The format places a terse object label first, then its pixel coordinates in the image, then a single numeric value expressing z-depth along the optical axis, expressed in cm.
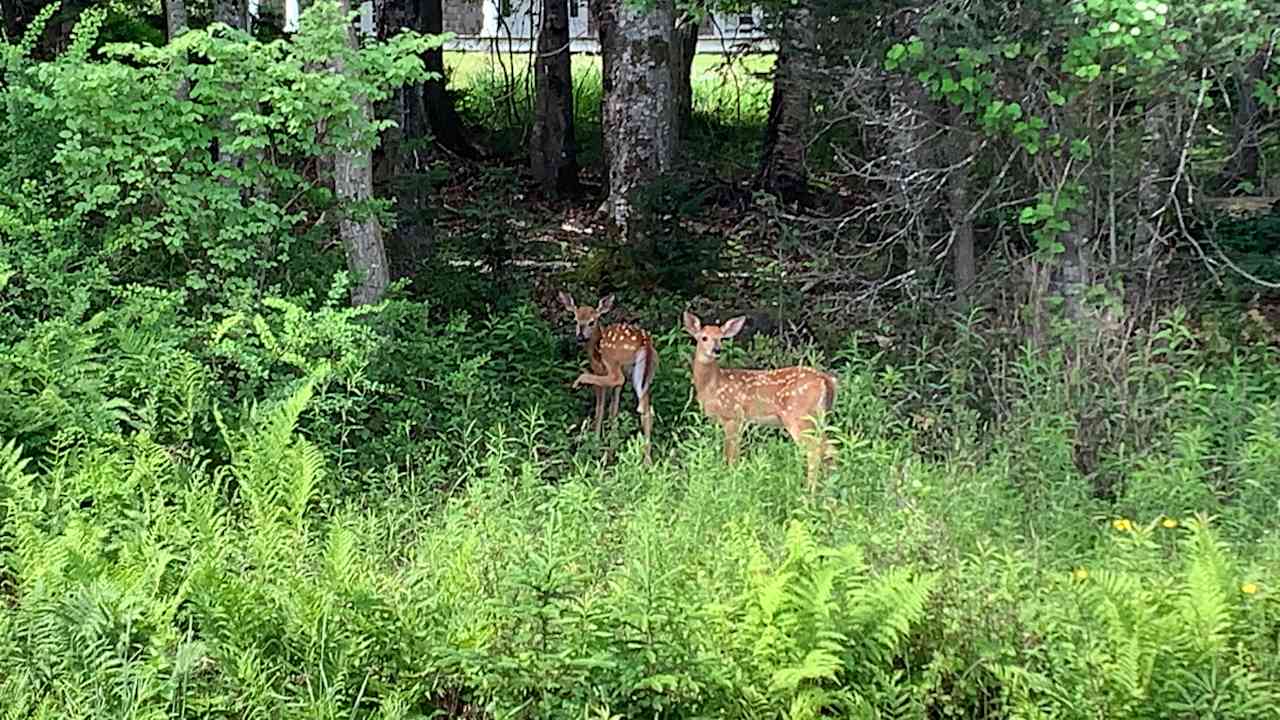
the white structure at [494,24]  1392
